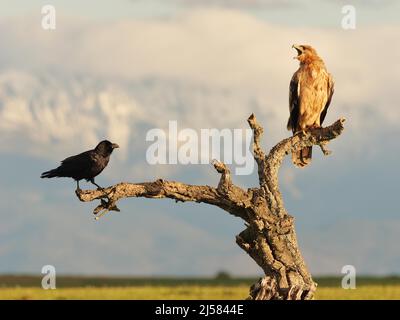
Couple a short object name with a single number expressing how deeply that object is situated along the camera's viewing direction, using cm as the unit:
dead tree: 1773
